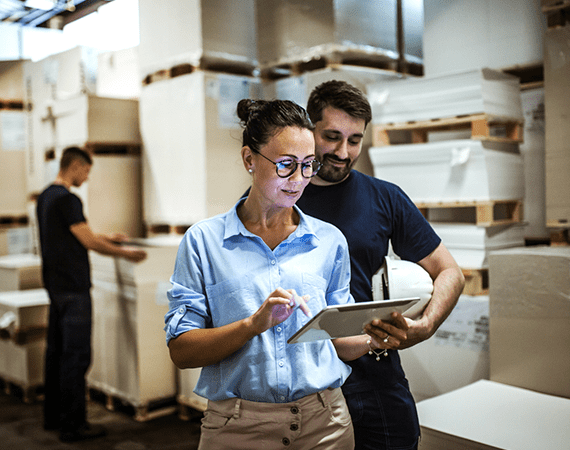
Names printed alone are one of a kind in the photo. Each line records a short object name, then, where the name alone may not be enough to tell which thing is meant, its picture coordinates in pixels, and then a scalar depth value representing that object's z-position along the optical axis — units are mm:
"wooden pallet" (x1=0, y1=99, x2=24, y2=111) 6535
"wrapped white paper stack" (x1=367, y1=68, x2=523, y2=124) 3422
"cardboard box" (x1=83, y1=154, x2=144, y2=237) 5008
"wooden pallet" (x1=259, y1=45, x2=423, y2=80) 3881
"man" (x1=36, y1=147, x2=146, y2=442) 4258
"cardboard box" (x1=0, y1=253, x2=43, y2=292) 5594
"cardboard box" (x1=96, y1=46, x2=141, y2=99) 5676
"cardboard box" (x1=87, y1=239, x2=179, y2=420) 4336
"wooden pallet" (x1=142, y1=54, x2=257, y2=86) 4324
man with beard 2041
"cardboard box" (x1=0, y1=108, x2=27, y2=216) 6438
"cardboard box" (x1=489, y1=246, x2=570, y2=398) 2852
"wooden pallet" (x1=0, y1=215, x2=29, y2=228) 6496
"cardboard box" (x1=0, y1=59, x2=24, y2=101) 6551
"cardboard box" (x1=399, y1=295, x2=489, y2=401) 3258
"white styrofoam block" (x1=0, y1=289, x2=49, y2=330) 4984
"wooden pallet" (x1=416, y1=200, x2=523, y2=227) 3385
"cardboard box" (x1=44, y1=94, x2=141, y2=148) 4992
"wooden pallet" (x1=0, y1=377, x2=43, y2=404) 5109
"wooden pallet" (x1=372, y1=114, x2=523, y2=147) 3416
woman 1557
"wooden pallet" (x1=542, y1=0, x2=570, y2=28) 3184
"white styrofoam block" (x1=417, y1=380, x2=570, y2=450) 2326
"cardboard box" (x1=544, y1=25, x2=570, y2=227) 3230
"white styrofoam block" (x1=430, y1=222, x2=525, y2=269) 3418
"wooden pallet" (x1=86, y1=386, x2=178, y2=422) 4430
